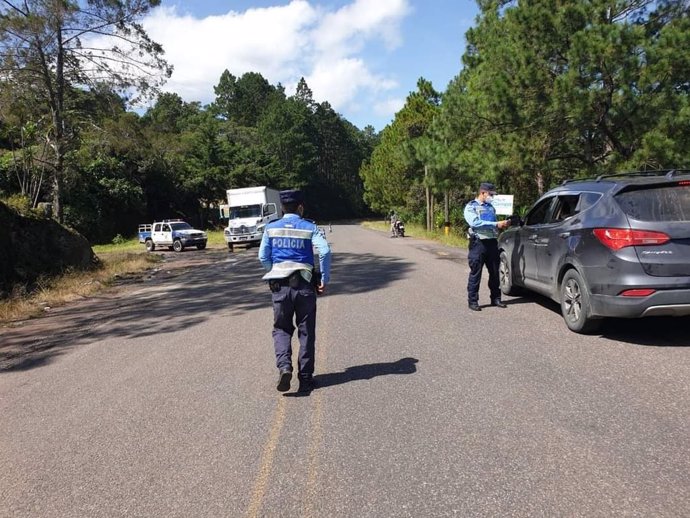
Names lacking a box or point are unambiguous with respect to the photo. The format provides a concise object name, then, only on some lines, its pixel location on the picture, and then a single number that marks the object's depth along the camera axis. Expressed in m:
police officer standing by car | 8.49
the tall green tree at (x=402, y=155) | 42.00
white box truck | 31.27
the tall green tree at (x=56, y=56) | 18.36
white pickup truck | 33.62
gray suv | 5.91
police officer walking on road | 5.04
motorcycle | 36.72
